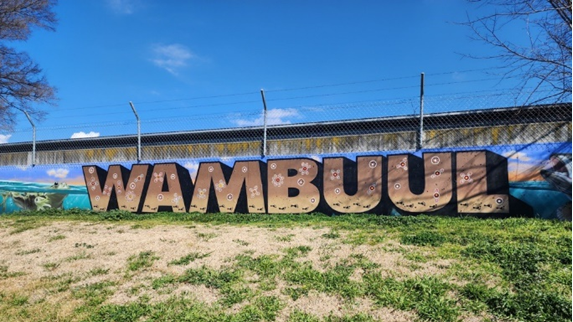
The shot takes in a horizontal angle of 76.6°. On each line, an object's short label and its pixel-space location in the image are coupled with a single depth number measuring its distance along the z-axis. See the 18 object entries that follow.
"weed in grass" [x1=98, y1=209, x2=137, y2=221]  10.63
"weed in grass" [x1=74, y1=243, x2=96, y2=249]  7.10
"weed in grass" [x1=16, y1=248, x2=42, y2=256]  7.01
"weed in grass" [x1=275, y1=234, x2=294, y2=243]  6.66
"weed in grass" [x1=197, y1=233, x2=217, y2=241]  7.23
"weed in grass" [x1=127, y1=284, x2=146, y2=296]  4.71
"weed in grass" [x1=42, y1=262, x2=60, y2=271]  5.99
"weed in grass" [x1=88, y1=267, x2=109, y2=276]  5.55
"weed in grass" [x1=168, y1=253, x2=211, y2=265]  5.72
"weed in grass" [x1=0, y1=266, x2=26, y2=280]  5.74
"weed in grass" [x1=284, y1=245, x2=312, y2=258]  5.67
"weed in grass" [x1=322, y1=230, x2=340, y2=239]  6.68
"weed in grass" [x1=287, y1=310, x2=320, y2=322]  3.68
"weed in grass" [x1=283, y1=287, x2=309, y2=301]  4.19
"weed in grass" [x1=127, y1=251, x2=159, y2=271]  5.69
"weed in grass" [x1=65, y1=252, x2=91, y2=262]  6.36
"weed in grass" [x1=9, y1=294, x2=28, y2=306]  4.67
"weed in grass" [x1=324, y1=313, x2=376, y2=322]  3.59
